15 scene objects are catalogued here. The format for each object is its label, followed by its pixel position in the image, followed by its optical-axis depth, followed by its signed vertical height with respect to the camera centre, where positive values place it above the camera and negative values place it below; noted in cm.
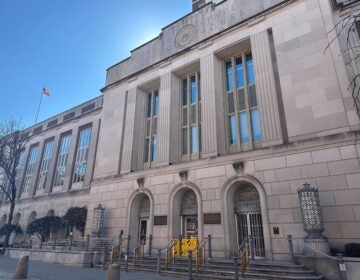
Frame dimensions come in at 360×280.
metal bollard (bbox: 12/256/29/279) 1009 -114
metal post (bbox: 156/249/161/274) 1228 -105
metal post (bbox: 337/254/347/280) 935 -90
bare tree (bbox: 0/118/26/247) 2610 +901
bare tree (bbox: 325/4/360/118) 1355 +1020
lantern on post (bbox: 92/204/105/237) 1919 +129
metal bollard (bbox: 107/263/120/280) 763 -94
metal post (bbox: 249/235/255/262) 1273 -33
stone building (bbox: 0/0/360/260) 1304 +662
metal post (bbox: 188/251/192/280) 1075 -96
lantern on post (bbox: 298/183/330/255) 1098 +79
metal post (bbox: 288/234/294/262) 1126 -37
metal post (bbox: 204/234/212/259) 1375 -43
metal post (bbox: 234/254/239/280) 968 -102
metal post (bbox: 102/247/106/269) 1447 -108
